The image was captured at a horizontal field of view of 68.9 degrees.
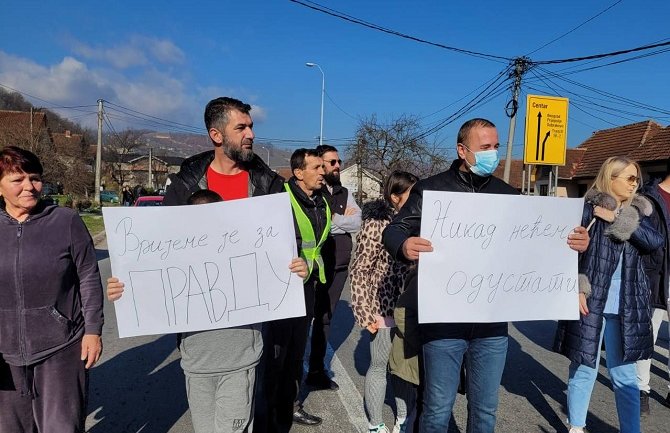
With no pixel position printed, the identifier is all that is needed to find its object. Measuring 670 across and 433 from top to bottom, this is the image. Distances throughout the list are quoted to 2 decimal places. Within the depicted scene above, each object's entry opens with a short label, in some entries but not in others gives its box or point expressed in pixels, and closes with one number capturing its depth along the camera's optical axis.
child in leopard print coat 3.34
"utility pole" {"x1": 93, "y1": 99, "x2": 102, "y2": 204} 34.91
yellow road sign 12.50
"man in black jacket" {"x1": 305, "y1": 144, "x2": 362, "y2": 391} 4.15
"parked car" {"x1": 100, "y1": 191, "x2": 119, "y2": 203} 53.84
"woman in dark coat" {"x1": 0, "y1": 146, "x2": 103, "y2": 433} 2.30
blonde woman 3.11
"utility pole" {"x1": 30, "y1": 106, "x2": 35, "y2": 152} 21.91
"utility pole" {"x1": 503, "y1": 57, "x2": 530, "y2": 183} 16.95
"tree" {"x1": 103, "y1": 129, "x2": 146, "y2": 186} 56.09
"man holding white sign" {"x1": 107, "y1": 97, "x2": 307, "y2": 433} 2.45
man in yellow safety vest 3.16
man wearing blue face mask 2.51
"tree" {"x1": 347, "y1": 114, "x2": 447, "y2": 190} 36.16
